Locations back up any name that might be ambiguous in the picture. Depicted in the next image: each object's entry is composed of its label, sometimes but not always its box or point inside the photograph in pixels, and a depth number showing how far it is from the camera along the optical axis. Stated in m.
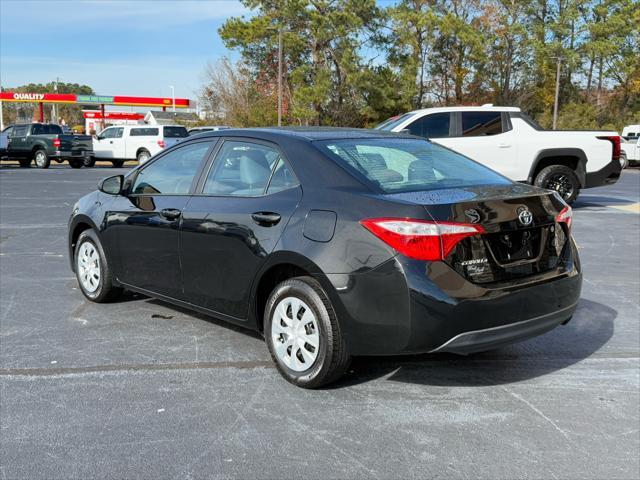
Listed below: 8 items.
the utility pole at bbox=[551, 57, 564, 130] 49.56
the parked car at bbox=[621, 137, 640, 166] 31.94
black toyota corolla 3.57
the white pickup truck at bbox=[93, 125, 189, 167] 28.00
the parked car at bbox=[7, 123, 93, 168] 26.78
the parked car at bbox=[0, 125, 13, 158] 27.25
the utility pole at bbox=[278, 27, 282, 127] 37.57
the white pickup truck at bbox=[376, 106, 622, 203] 12.41
